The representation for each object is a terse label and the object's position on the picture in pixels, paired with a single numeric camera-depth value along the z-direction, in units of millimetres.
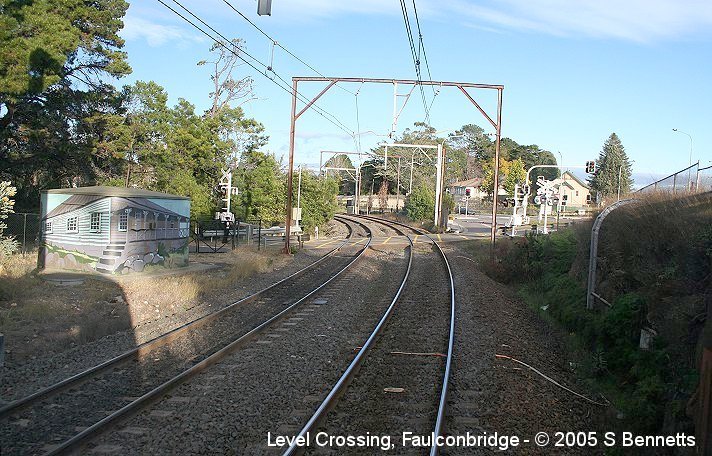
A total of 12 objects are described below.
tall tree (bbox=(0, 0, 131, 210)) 23859
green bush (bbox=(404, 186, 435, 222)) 57709
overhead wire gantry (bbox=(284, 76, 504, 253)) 24656
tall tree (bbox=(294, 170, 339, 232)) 44047
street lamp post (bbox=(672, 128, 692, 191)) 14055
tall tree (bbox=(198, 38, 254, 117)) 47781
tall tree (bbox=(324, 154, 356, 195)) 130375
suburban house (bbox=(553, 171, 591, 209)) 104256
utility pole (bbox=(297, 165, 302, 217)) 40738
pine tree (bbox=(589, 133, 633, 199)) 79750
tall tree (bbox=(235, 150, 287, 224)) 42312
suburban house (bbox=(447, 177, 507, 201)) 112238
